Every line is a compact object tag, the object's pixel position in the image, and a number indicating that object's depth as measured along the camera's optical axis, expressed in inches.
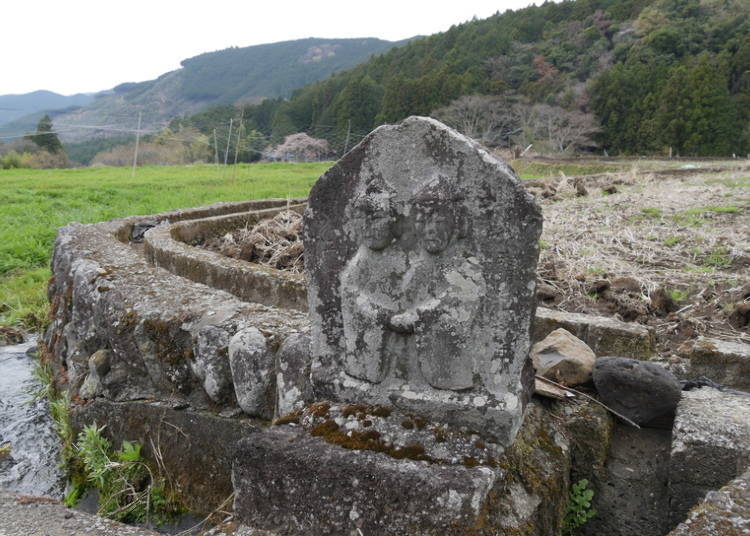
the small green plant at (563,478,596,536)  92.7
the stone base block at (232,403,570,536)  73.3
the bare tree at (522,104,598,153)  1240.2
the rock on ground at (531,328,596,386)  105.6
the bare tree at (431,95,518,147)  1236.3
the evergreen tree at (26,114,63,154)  1268.5
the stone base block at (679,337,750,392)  115.4
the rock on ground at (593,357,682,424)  94.9
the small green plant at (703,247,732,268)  198.7
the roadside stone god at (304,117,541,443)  79.2
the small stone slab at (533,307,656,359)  123.3
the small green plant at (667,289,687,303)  167.8
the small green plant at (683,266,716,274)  189.9
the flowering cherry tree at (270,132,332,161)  1359.5
